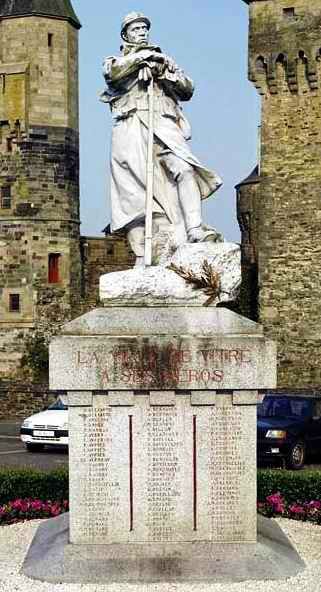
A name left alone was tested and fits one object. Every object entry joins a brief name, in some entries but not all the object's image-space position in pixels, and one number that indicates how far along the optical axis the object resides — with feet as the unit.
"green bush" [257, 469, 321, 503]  47.21
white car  84.17
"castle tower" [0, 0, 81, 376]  149.69
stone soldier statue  39.37
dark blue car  73.05
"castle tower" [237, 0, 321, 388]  134.82
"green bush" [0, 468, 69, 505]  47.67
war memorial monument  35.53
